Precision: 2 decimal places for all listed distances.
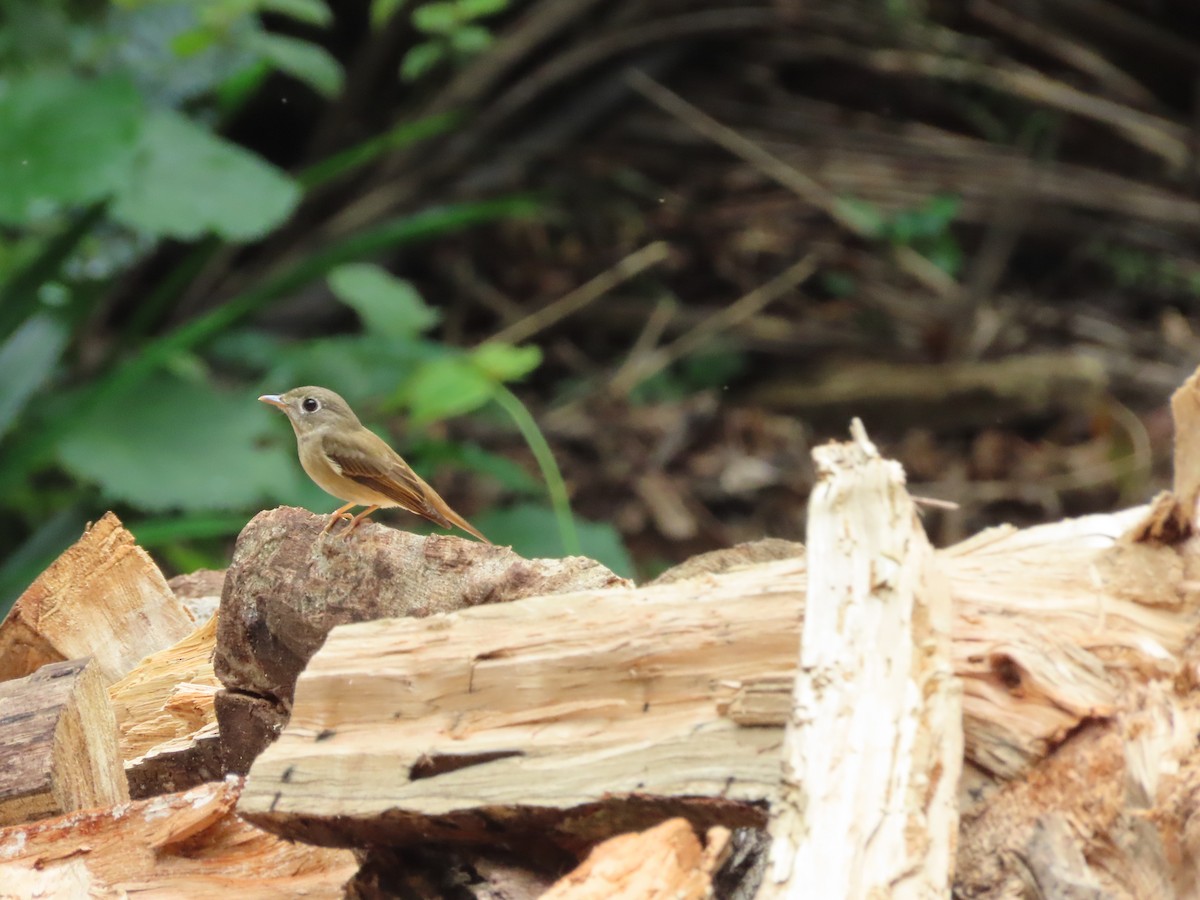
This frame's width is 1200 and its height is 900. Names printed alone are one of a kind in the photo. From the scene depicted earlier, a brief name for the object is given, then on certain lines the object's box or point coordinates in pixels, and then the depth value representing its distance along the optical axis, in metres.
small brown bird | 8.34
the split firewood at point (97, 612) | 7.43
